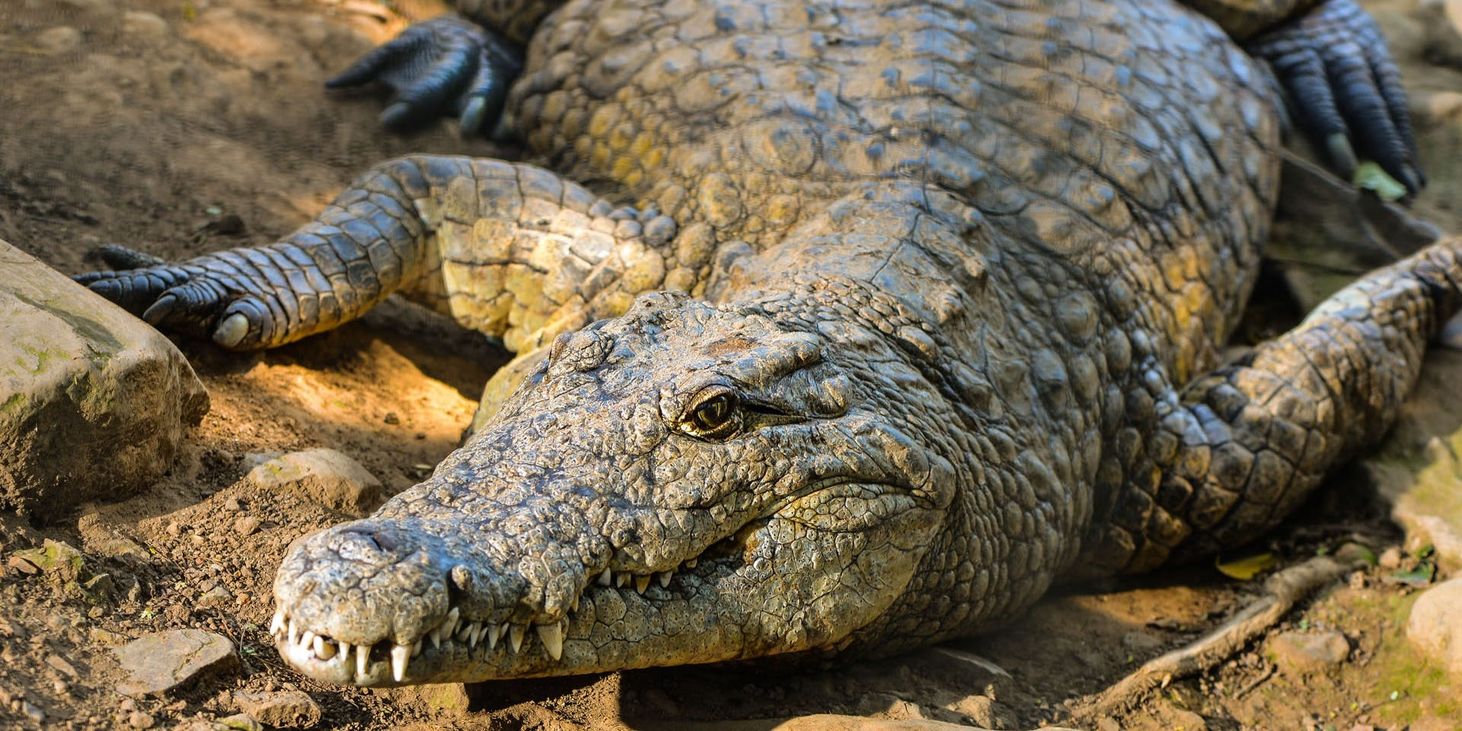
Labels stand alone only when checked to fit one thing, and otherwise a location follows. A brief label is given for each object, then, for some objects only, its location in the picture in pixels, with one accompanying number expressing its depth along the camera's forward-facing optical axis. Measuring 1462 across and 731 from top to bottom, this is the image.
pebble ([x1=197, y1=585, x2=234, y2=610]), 5.77
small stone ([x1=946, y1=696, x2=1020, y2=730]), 6.58
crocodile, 5.53
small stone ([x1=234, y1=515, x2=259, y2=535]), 6.31
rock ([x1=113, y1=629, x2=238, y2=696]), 5.12
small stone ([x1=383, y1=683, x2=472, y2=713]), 5.68
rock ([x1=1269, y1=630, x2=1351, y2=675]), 7.98
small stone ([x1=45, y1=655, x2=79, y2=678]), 5.00
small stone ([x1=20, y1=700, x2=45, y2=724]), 4.67
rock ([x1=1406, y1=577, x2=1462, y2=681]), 7.65
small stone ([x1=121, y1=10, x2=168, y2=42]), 11.28
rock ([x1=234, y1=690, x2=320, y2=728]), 5.18
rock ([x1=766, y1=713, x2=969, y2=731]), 5.85
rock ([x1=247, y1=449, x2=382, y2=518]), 6.69
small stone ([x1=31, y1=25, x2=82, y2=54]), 10.66
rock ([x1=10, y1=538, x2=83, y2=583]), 5.48
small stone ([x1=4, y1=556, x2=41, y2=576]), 5.41
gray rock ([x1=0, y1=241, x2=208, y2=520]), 5.68
